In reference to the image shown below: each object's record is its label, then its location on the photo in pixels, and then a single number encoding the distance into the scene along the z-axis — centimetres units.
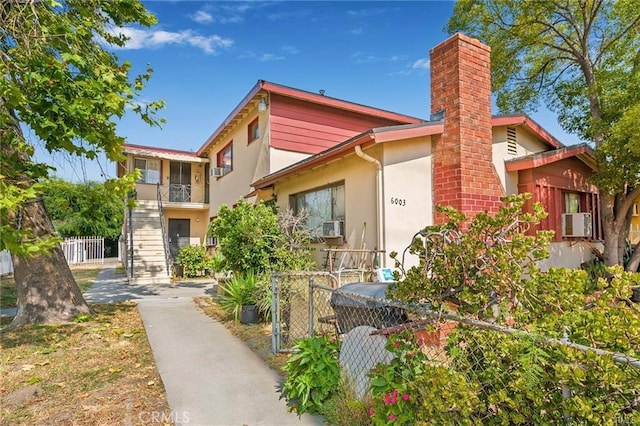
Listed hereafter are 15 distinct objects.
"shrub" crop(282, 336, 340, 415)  325
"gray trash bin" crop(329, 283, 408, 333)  346
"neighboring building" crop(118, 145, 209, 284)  1532
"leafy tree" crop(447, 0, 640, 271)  866
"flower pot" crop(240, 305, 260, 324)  650
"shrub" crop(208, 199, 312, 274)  723
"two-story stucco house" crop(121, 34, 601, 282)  562
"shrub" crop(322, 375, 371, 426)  291
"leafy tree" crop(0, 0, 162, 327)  482
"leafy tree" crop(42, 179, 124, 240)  570
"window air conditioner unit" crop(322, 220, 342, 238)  738
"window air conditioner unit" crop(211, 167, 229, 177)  1545
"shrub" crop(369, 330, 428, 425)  238
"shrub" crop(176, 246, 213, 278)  1477
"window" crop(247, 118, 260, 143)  1181
